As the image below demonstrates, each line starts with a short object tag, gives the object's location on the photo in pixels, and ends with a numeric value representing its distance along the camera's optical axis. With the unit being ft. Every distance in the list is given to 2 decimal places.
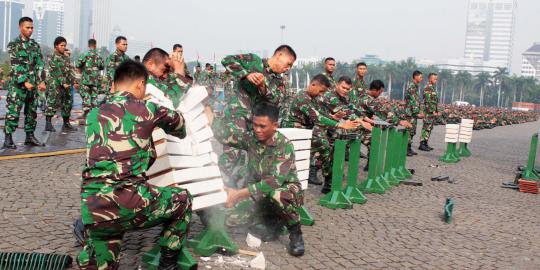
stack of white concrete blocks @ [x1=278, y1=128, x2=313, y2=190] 17.94
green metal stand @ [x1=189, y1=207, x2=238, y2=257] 14.15
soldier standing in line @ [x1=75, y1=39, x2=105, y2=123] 39.88
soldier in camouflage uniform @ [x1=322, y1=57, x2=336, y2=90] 34.63
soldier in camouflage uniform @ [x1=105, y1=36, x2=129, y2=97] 37.10
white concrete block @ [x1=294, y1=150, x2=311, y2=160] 18.32
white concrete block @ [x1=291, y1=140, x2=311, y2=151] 18.15
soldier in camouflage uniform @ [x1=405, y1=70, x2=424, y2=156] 42.60
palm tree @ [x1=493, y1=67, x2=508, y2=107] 341.41
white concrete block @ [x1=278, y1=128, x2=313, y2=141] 17.63
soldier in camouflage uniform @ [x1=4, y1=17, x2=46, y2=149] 27.20
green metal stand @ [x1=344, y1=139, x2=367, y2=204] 22.55
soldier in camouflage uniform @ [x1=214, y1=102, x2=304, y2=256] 14.92
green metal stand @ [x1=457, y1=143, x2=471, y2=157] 46.44
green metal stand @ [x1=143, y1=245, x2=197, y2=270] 12.37
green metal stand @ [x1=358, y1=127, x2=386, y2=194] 25.31
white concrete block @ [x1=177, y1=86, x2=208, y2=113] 12.95
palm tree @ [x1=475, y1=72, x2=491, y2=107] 339.36
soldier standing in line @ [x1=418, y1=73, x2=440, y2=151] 44.65
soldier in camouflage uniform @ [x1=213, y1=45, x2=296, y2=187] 17.40
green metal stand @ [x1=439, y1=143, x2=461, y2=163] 41.06
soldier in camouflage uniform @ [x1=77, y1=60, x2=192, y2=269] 10.19
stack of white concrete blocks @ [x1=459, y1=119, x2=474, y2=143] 44.65
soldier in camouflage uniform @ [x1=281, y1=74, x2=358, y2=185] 23.04
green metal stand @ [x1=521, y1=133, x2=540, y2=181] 33.86
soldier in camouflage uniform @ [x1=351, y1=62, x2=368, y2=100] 36.20
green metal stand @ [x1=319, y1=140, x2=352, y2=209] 21.40
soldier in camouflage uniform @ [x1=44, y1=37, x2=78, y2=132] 36.37
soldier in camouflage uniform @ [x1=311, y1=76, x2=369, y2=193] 24.07
